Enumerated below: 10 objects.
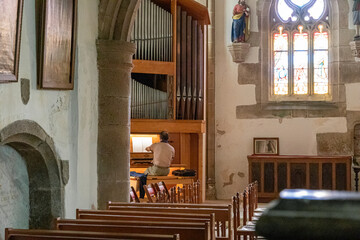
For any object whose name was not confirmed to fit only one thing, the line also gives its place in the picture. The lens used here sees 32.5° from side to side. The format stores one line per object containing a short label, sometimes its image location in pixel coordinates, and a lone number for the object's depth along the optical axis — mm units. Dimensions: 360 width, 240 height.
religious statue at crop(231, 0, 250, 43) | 14219
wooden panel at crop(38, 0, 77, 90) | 5805
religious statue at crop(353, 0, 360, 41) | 13797
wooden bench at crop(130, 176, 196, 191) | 11320
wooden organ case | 12430
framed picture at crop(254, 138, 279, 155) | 14320
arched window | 14648
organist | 11172
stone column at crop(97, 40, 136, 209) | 7418
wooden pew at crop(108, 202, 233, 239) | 5923
